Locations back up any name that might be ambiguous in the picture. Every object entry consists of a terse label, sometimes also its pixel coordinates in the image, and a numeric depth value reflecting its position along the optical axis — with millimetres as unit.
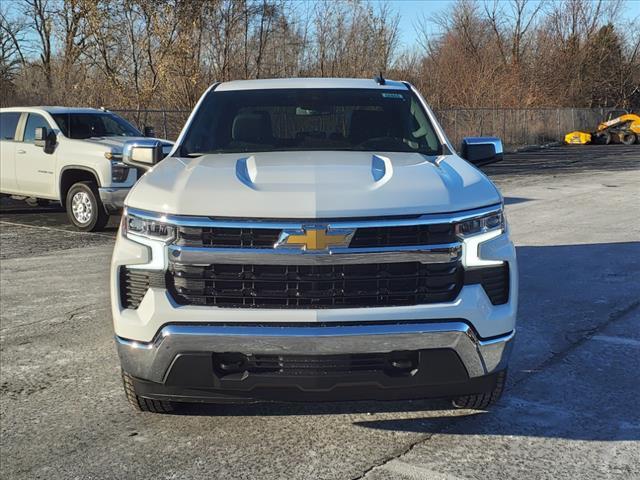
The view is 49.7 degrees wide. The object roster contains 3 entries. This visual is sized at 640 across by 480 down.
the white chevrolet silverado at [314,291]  3123
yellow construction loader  36719
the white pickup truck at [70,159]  10367
